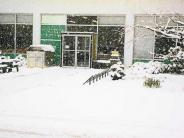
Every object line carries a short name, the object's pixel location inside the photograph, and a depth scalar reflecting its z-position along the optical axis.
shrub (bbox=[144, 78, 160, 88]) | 7.63
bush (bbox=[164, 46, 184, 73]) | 10.69
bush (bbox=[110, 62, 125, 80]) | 9.06
